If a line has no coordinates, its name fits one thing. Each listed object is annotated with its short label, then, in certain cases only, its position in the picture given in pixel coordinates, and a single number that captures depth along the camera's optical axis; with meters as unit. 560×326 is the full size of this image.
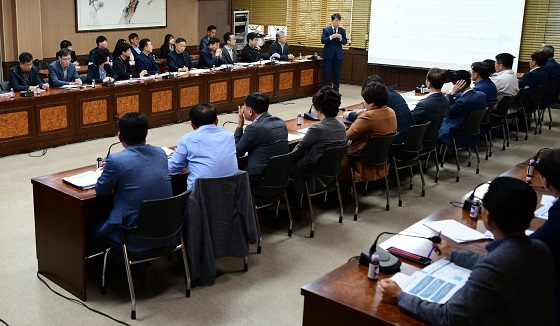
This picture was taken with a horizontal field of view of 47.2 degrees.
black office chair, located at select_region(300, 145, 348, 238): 5.18
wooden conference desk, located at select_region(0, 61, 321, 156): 7.27
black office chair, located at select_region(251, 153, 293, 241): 4.84
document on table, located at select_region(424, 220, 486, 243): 3.43
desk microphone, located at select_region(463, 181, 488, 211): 3.85
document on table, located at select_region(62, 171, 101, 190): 4.12
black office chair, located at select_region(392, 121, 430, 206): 6.02
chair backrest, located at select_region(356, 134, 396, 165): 5.55
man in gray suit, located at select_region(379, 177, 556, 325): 2.26
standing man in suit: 11.45
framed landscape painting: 11.23
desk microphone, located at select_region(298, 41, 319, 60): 11.68
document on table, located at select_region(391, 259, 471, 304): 2.69
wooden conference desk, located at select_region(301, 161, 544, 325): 2.60
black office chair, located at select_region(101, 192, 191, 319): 3.80
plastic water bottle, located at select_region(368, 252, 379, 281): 2.92
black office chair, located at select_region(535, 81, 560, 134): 9.27
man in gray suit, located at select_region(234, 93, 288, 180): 4.88
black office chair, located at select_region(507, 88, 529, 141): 8.49
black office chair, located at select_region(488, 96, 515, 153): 7.98
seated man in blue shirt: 4.34
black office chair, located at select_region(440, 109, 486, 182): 6.88
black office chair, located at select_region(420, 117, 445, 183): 6.44
